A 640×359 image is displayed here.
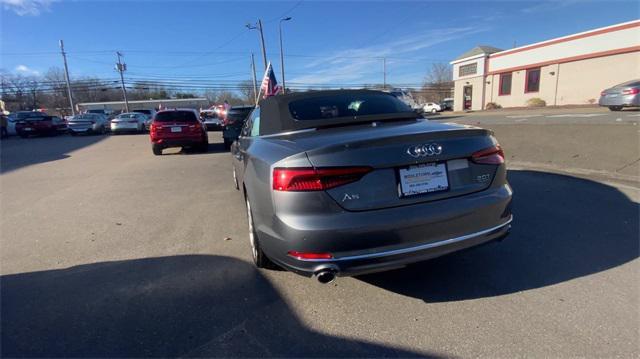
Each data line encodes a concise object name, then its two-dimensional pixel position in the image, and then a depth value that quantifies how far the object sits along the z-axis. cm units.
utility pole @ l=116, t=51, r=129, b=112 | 5769
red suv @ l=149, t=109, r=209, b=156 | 1201
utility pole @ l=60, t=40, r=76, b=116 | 5062
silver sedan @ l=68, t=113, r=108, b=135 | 2325
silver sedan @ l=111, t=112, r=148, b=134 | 2325
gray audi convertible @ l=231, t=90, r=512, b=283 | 232
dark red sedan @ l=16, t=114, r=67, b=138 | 2172
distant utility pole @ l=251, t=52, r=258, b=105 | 4820
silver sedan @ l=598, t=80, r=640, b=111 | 1504
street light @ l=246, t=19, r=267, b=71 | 3334
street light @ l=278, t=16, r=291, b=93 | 3568
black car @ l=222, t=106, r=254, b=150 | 1450
